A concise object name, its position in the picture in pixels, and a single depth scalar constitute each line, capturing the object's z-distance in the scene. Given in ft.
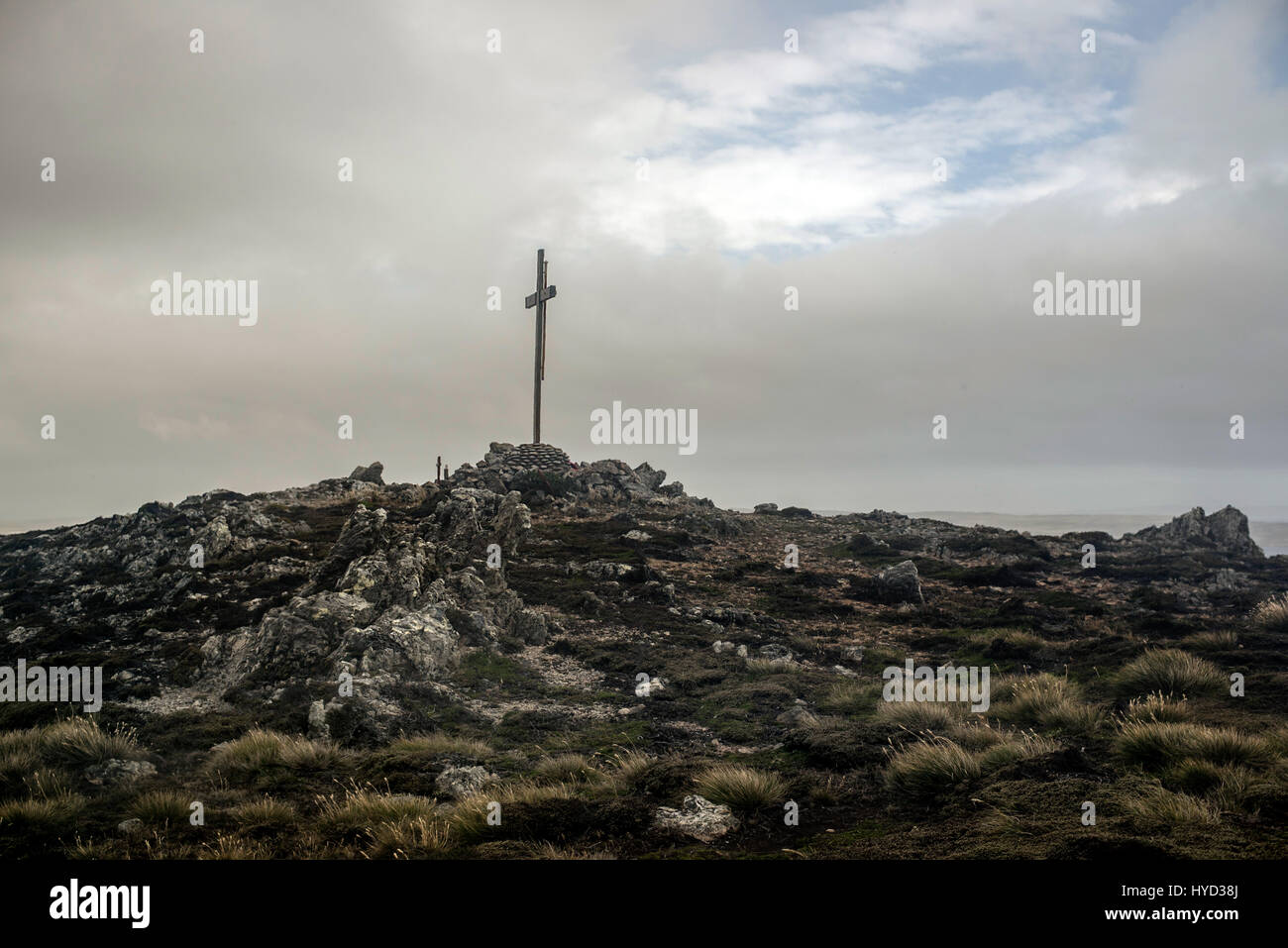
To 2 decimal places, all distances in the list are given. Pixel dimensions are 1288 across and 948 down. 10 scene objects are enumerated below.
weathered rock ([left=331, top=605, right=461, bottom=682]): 54.08
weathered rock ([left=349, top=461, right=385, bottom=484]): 150.16
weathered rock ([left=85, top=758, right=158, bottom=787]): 38.06
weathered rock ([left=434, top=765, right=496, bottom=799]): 35.65
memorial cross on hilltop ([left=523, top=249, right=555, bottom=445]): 138.72
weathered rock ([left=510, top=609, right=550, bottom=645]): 66.49
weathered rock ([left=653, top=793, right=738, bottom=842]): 29.48
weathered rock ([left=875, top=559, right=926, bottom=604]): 90.90
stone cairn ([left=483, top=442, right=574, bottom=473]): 148.87
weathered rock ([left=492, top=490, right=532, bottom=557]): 91.04
